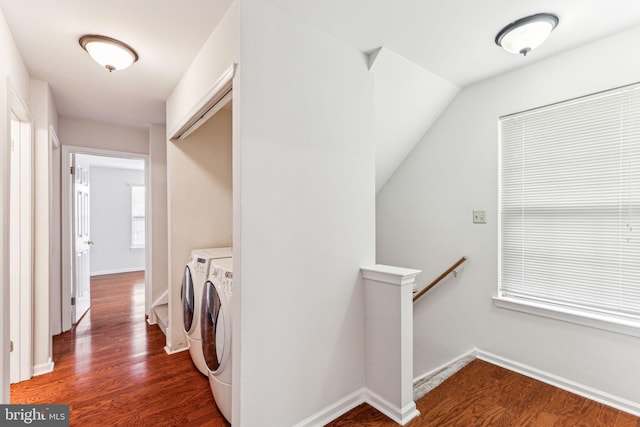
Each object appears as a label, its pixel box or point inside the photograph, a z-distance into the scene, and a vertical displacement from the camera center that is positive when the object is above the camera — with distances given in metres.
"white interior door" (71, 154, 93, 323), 3.36 -0.37
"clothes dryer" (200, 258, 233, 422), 1.72 -0.72
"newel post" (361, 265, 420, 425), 1.75 -0.80
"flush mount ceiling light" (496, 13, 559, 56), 1.67 +1.05
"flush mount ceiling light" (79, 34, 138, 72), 1.80 +1.02
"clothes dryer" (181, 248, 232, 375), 2.24 -0.64
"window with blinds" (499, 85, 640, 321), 1.87 +0.06
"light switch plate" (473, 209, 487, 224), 2.49 -0.03
